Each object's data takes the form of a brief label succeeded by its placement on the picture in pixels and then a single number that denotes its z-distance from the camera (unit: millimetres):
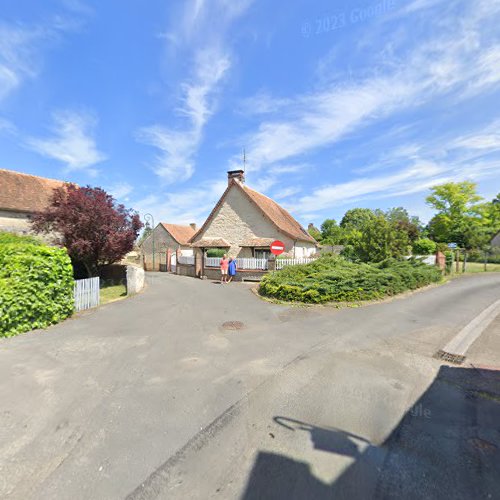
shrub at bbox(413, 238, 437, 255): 26141
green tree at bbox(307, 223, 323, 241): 56422
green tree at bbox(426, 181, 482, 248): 37812
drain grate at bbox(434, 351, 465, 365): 4954
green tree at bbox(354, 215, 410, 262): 16656
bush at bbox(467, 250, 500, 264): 31469
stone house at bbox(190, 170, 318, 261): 19156
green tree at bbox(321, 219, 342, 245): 49781
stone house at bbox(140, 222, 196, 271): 33312
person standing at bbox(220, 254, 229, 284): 16281
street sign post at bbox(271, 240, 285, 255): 15702
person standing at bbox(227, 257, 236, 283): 16484
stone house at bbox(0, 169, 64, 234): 17914
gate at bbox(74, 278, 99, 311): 8929
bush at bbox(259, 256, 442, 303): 9758
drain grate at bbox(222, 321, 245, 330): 7098
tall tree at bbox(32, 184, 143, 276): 12805
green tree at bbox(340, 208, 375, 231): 61862
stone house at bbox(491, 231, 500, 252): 44500
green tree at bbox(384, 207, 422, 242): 22747
